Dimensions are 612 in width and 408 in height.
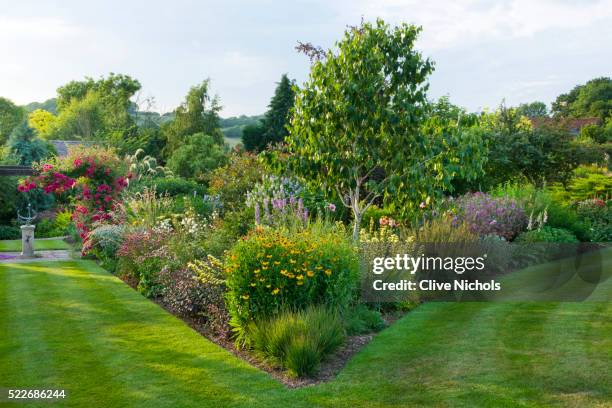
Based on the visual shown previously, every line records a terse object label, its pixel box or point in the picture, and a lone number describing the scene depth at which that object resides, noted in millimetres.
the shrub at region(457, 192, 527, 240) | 12430
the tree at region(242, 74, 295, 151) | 36569
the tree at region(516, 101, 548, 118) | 80644
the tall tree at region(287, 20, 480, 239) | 8711
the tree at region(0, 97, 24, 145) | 57125
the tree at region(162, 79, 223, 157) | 41750
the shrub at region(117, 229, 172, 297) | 10172
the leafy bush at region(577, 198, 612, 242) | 15273
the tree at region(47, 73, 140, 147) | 51031
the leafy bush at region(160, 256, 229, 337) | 7570
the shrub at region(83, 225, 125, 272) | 13434
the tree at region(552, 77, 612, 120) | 62038
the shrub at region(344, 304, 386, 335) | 7316
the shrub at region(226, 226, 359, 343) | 6676
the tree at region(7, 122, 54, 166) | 29188
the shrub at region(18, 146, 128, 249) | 16406
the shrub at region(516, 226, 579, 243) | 12711
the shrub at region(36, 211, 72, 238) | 22219
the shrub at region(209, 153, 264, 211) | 16125
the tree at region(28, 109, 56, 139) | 64312
